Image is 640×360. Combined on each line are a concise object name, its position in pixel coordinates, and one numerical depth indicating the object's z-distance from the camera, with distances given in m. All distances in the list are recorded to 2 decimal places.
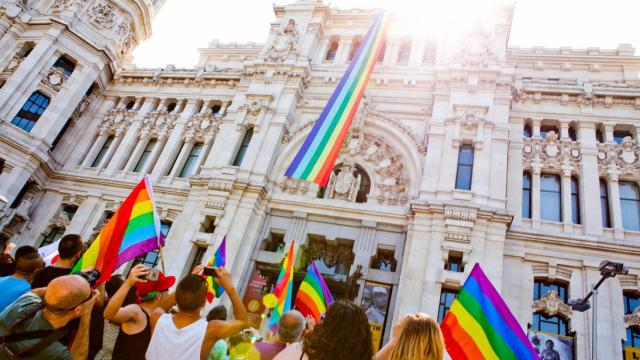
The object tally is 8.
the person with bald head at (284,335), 4.94
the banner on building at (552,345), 14.25
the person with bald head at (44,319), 3.77
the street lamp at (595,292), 11.12
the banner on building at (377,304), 15.45
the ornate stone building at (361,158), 15.83
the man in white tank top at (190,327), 4.55
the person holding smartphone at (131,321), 4.66
